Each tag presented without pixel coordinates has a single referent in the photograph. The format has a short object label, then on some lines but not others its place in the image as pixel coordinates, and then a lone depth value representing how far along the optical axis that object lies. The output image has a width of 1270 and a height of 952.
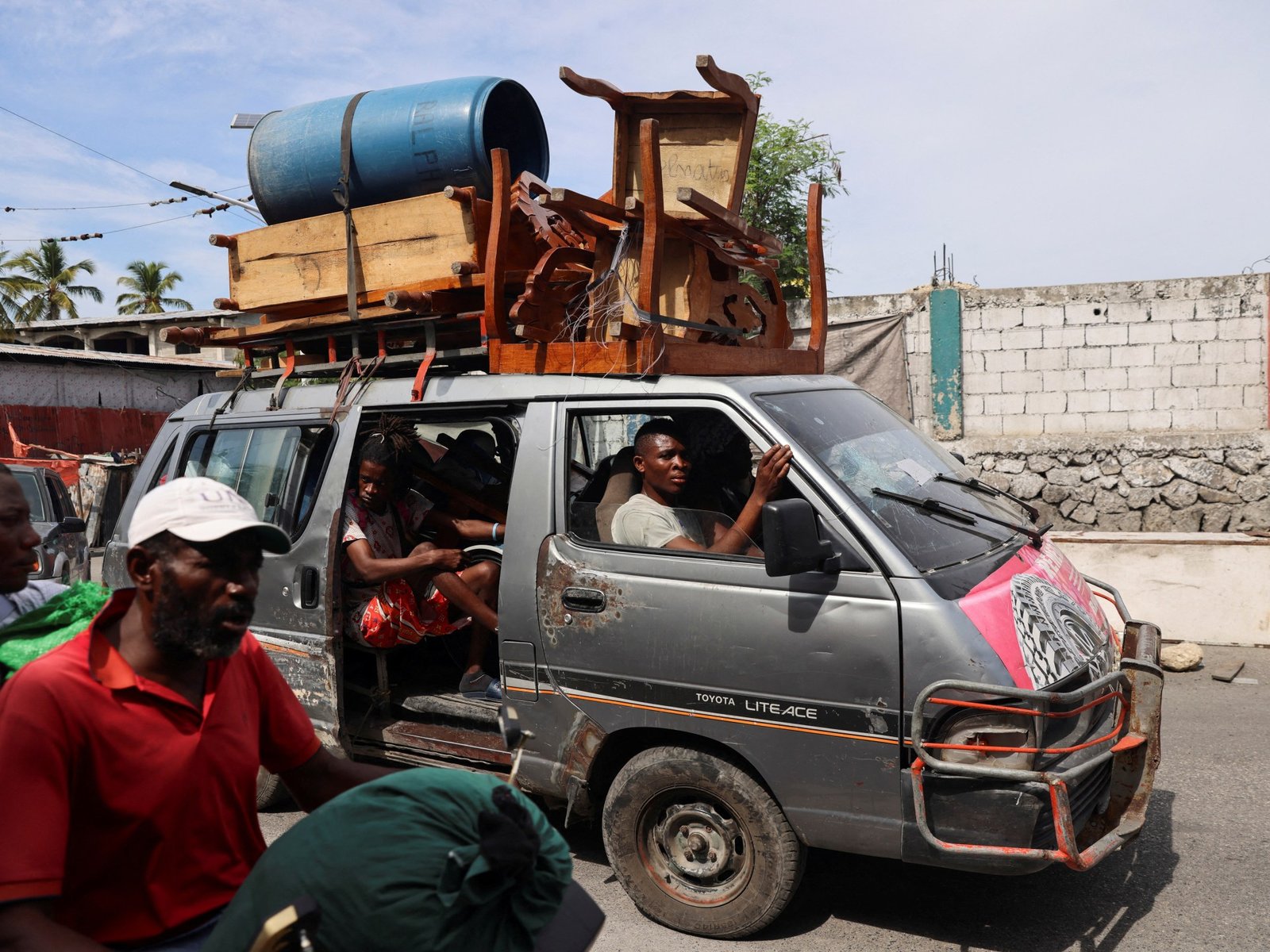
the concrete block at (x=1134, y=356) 11.39
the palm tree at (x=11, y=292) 39.72
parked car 8.99
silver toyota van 3.16
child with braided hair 4.55
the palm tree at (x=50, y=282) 42.91
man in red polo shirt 1.67
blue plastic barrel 4.83
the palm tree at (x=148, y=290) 46.94
